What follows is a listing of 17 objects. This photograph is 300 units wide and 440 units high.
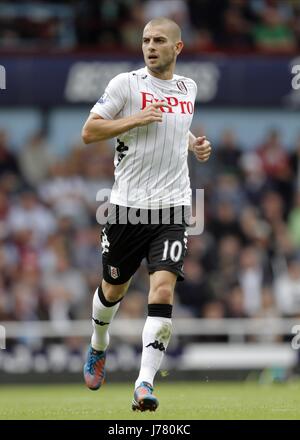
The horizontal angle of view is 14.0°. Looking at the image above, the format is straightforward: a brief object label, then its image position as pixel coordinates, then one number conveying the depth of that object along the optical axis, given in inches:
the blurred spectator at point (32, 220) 698.8
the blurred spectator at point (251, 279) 687.1
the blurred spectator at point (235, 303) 679.7
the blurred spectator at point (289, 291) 680.4
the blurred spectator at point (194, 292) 686.5
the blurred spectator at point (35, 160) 749.9
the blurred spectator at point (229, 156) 771.4
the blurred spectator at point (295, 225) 751.1
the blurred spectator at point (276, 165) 773.9
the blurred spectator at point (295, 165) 783.7
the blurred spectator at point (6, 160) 740.6
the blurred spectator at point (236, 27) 804.6
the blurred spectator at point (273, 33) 810.8
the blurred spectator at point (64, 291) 661.9
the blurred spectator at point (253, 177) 761.0
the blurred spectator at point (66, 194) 723.4
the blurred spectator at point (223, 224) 725.9
